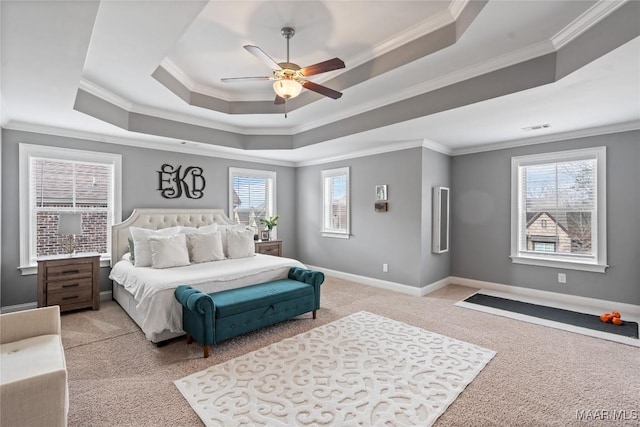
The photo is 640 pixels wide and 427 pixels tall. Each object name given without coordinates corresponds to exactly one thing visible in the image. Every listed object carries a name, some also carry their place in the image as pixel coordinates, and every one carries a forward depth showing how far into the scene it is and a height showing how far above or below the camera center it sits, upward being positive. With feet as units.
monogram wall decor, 16.60 +1.69
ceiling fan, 8.09 +3.85
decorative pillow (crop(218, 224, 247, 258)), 14.80 -0.91
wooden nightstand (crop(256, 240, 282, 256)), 19.23 -2.21
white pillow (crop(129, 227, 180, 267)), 12.69 -1.42
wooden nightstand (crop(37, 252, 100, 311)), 12.32 -2.87
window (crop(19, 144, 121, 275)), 13.14 +0.67
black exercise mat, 11.27 -4.20
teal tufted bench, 9.17 -3.14
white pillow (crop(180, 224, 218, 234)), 14.84 -0.86
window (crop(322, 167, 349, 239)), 19.69 +0.65
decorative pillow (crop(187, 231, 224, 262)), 13.46 -1.55
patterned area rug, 6.66 -4.31
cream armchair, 4.91 -2.85
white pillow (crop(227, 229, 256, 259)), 14.51 -1.52
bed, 9.68 -2.31
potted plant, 20.15 -0.63
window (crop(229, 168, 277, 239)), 19.56 +1.10
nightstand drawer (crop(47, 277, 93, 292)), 12.45 -3.02
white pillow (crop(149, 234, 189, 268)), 12.24 -1.63
